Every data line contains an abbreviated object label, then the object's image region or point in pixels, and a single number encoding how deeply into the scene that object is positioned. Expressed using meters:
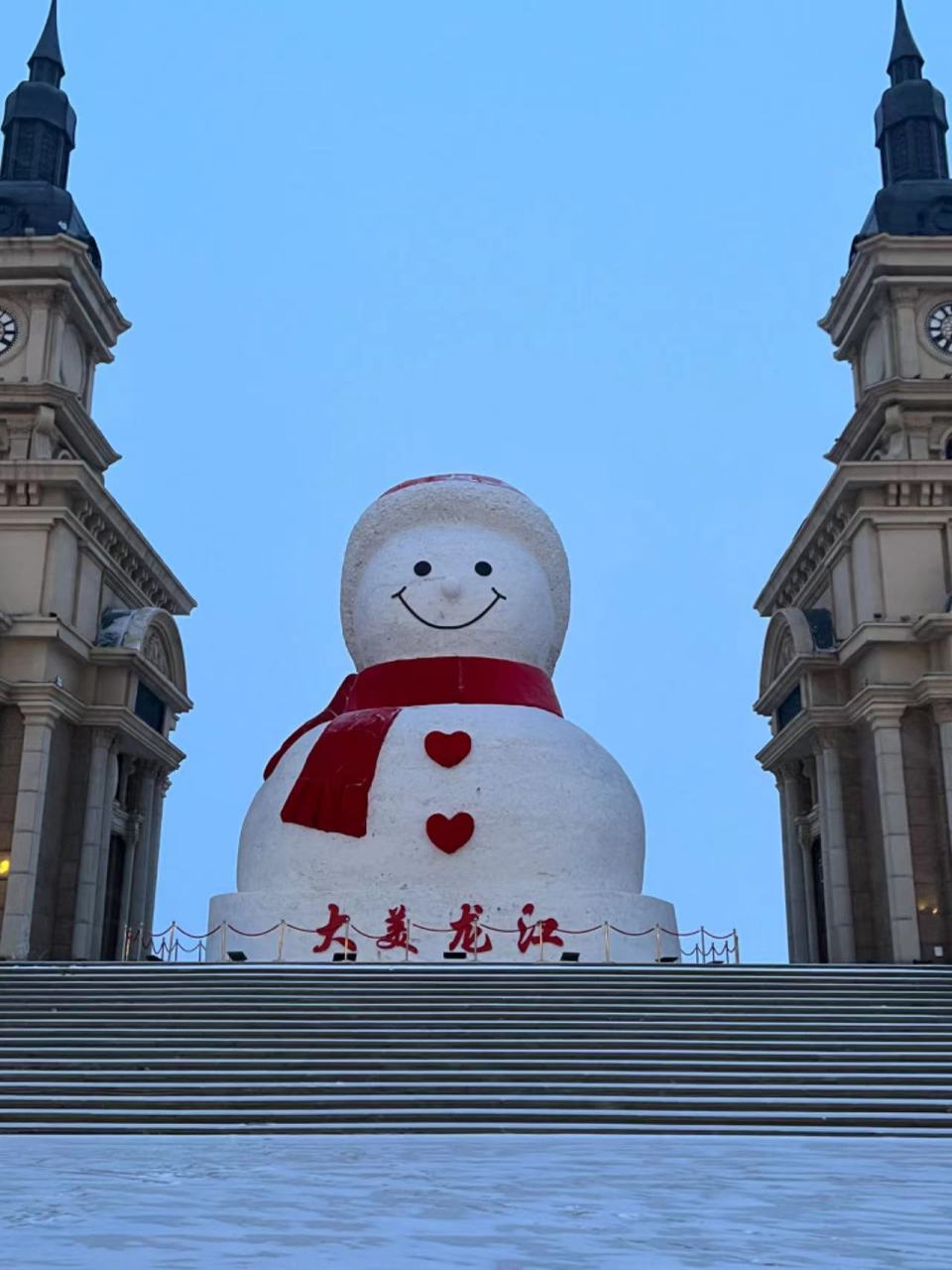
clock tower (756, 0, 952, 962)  26.44
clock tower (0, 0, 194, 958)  27.08
